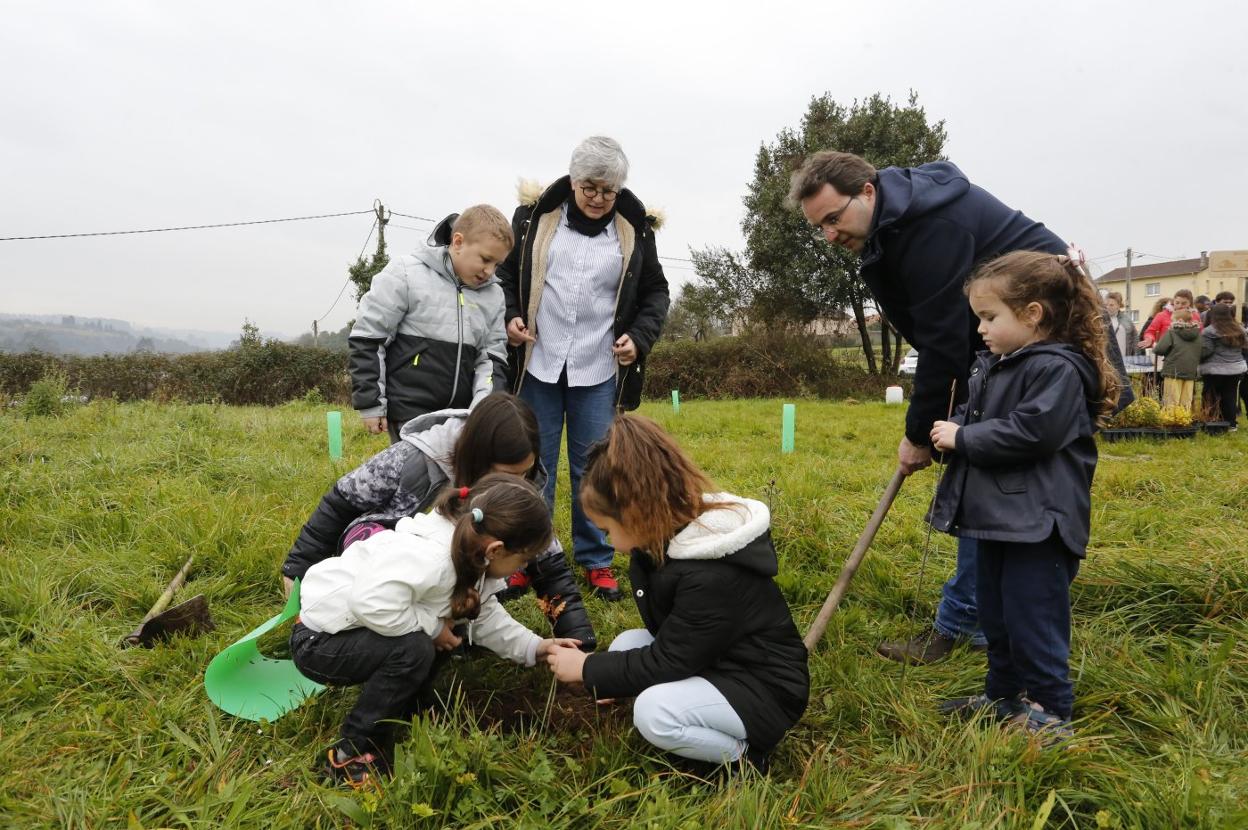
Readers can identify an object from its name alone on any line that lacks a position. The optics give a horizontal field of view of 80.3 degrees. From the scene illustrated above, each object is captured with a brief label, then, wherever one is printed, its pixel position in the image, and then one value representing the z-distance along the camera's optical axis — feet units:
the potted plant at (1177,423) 25.81
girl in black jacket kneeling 6.41
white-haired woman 11.50
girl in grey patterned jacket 8.09
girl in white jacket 6.61
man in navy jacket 8.14
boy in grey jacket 9.85
